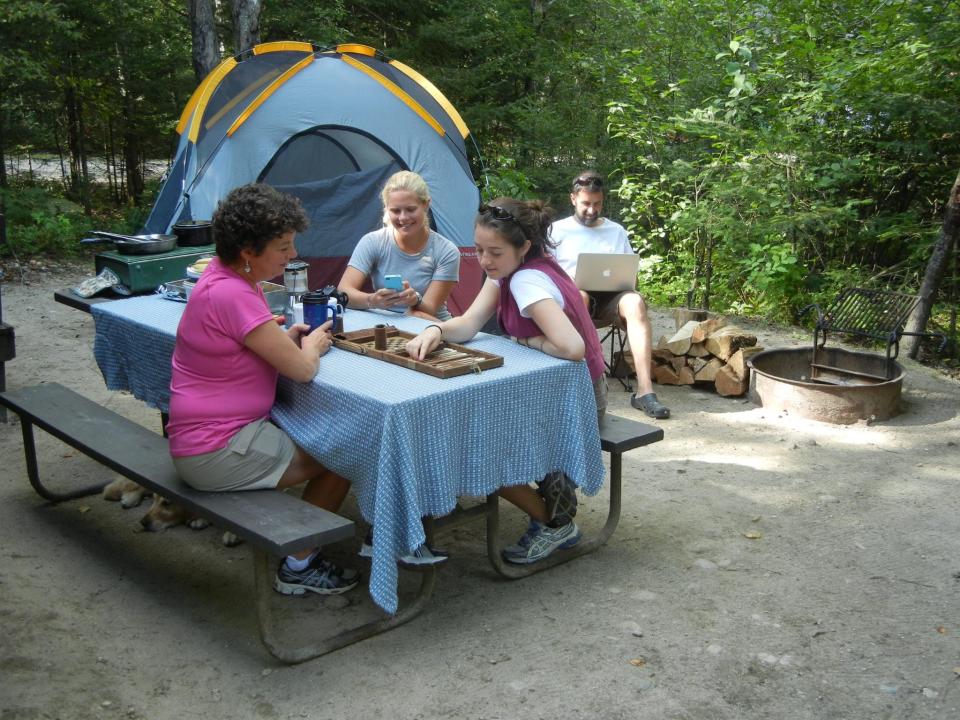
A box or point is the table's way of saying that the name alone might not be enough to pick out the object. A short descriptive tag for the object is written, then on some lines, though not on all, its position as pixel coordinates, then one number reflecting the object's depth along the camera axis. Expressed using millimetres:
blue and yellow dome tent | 5734
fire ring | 4789
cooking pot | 4371
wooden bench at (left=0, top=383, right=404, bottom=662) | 2426
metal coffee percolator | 3518
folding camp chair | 5497
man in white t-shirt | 5008
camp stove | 3932
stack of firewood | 5316
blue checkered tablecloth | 2471
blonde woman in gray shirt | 3918
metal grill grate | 5238
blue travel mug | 3039
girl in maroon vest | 2881
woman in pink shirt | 2596
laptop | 5047
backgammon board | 2689
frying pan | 4074
